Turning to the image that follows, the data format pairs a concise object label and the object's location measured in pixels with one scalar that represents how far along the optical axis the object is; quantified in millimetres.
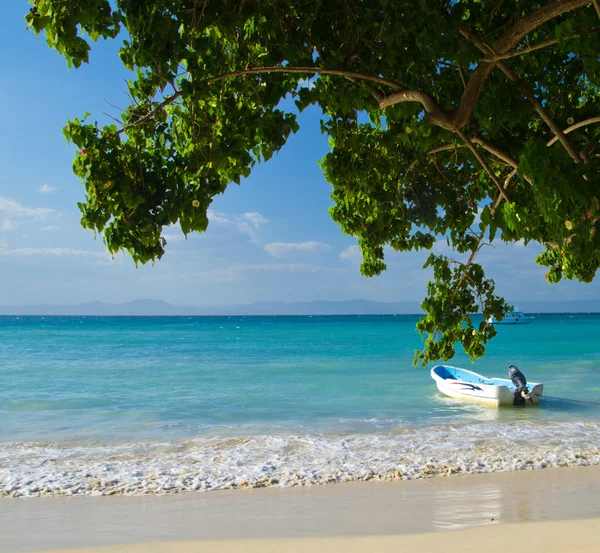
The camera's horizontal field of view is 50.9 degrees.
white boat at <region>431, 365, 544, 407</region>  15312
